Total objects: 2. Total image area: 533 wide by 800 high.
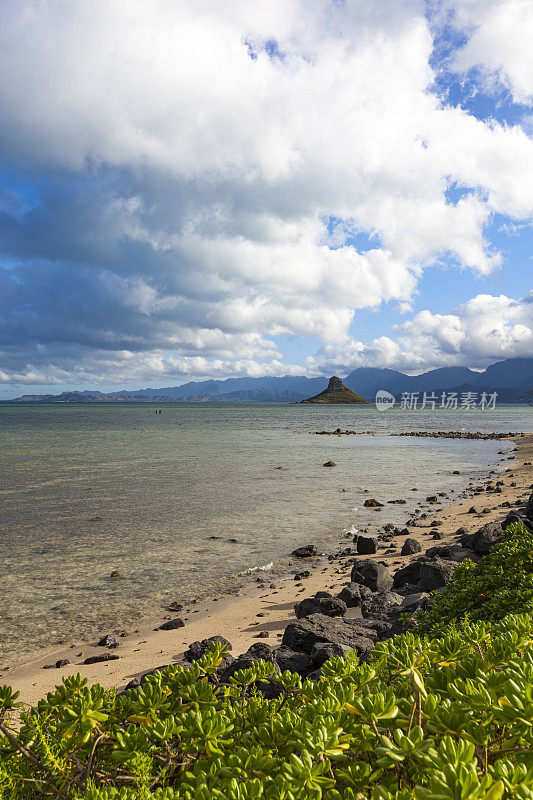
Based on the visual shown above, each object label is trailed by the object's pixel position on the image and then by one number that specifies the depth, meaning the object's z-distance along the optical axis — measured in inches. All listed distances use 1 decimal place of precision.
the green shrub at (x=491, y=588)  182.7
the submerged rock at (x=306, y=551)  517.3
